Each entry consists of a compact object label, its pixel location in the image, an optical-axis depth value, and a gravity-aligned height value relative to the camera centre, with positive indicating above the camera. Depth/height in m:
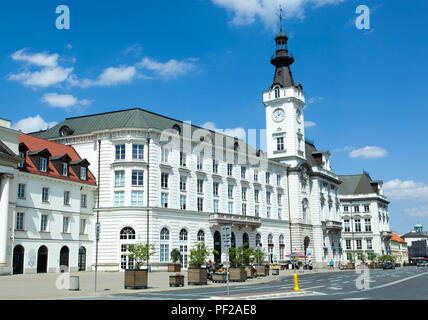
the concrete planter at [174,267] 52.59 -2.76
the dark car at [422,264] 111.89 -6.35
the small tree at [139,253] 31.58 -0.69
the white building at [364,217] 116.81 +4.77
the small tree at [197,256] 37.40 -1.18
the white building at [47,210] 45.28 +3.38
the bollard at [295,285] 24.93 -2.35
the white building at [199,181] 54.75 +7.74
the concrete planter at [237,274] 38.75 -2.65
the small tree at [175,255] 54.84 -1.52
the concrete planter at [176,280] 31.85 -2.49
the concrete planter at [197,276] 33.59 -2.37
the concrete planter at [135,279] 28.98 -2.13
